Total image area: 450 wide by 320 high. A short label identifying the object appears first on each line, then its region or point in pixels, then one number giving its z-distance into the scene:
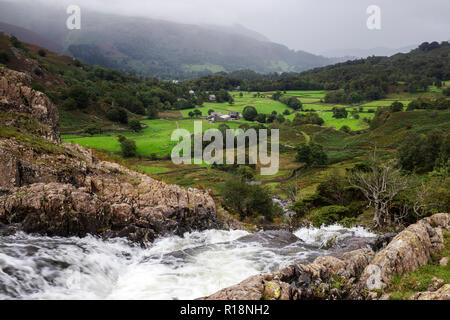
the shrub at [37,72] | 116.95
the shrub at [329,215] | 29.85
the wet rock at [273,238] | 19.17
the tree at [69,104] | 107.06
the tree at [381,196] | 25.89
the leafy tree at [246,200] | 37.59
